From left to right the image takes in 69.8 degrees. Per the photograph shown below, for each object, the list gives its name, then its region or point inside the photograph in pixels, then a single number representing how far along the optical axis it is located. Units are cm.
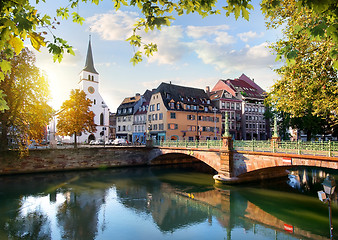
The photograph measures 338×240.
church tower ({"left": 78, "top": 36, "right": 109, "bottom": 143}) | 6256
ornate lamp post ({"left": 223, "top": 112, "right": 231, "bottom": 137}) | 2322
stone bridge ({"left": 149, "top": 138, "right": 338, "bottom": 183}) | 1659
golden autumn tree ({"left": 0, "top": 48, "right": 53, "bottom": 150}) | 2481
